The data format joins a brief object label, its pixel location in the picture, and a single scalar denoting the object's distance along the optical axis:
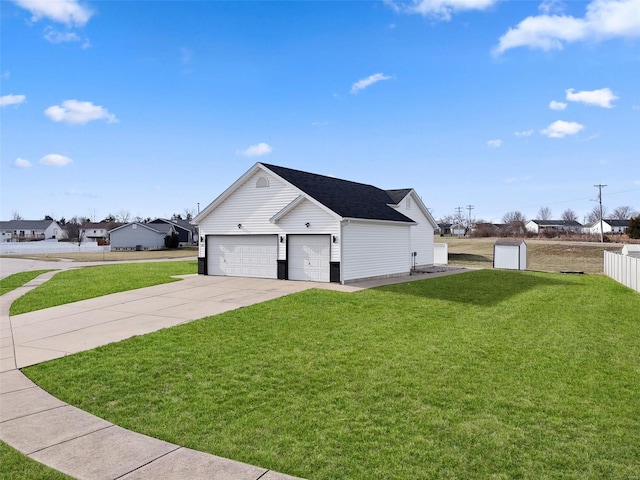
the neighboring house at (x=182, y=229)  67.88
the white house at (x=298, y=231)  18.00
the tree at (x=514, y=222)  102.34
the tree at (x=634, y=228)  60.48
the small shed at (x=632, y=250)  23.20
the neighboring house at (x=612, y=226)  109.75
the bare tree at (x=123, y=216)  112.48
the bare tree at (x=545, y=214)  134.75
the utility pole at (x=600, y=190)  67.44
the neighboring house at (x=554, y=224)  119.38
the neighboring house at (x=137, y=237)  59.03
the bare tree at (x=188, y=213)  111.62
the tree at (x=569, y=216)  134.60
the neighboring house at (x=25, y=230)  98.69
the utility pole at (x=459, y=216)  119.34
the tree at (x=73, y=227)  94.62
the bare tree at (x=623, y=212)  124.97
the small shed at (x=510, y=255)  29.34
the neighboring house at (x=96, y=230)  97.06
